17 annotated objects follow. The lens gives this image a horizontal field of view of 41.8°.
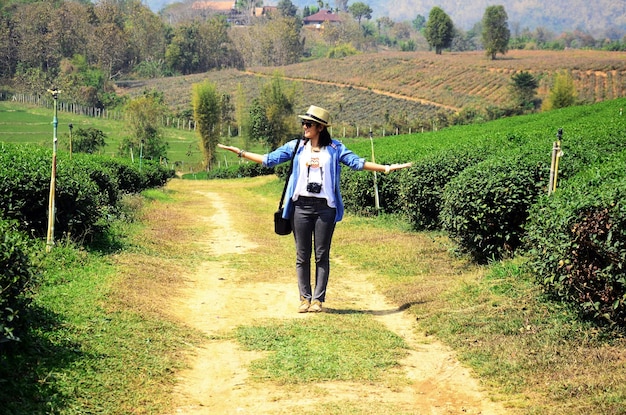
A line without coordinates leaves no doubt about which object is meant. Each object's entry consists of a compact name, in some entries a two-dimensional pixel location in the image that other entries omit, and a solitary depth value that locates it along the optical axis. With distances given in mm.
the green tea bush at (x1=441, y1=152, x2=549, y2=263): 11000
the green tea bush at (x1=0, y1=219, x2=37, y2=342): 5887
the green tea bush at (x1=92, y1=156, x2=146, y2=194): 24797
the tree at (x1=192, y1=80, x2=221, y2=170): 70062
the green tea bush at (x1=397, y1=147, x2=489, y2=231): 15172
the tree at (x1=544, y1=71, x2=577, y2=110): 64875
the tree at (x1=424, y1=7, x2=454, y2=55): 125250
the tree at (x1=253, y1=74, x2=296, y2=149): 72125
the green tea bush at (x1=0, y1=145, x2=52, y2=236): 10500
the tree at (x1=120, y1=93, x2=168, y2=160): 61250
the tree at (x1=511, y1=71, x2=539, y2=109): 79362
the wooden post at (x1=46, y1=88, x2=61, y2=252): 10406
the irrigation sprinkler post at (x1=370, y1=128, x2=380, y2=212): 19125
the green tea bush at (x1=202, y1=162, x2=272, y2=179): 56981
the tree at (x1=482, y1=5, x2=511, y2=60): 113250
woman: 8805
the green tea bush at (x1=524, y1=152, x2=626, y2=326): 7219
